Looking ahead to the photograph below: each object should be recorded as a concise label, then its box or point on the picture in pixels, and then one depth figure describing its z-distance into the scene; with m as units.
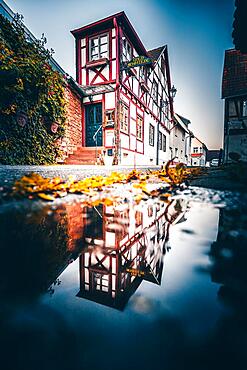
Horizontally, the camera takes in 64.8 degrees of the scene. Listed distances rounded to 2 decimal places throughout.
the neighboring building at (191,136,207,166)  40.53
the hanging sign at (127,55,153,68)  8.43
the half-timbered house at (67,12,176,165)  9.17
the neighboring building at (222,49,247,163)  9.65
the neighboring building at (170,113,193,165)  21.75
